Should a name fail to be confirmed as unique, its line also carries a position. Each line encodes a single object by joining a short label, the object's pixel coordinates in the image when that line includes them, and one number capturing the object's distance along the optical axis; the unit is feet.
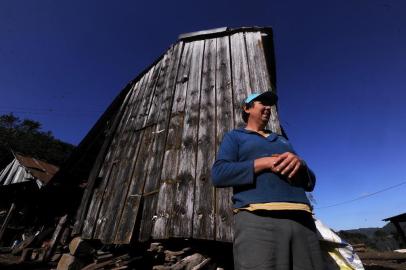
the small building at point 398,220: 63.21
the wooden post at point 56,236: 24.47
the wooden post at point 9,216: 35.86
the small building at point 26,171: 52.75
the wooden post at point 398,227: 64.86
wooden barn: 11.96
